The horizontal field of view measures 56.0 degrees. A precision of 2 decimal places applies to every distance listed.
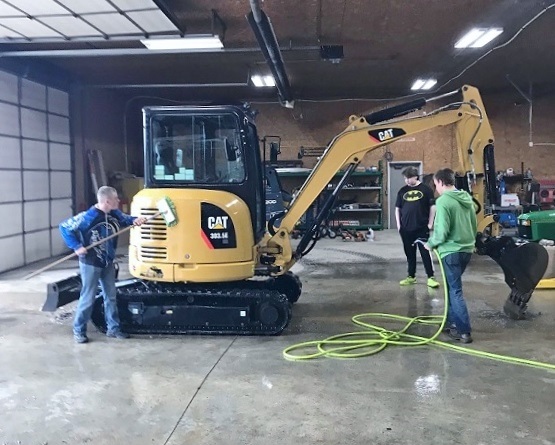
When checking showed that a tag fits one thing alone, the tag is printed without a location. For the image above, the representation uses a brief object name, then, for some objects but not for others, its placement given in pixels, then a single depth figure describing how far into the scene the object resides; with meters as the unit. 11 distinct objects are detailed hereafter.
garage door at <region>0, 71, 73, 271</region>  9.65
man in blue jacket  5.23
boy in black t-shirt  7.55
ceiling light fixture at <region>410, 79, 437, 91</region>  13.57
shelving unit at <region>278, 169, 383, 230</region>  15.40
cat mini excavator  5.43
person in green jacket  5.08
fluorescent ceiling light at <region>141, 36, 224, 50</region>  8.15
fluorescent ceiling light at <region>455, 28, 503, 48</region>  8.85
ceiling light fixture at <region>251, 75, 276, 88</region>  12.62
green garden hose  4.82
